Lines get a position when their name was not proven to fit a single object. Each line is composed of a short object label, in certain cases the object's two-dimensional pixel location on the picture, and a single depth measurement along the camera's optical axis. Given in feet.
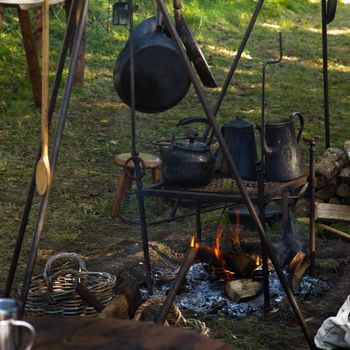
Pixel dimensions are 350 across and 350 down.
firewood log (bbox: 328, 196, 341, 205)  21.16
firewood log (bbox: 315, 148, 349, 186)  20.53
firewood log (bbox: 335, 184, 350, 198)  21.03
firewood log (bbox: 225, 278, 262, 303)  16.29
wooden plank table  8.64
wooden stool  20.70
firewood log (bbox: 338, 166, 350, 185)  20.74
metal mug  7.54
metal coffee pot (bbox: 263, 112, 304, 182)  16.78
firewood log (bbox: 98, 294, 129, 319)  12.90
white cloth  13.93
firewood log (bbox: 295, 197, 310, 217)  20.90
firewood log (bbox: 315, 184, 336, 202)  21.12
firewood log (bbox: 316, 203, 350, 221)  20.22
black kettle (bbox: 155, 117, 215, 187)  16.01
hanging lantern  21.02
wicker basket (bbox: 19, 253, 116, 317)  14.90
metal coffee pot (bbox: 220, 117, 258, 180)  16.84
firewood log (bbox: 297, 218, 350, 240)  19.56
